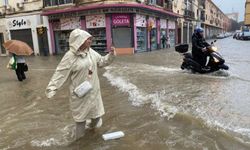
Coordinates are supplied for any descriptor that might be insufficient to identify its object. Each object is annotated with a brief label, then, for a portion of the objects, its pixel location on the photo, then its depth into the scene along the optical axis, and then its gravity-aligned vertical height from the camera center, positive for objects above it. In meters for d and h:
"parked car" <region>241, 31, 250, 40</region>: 26.89 +1.26
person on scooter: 6.45 -0.03
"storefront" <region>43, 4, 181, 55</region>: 14.02 +1.88
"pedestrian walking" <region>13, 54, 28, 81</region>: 6.90 -0.59
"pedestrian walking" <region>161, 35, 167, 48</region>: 18.50 +0.60
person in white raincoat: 2.72 -0.38
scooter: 6.26 -0.58
